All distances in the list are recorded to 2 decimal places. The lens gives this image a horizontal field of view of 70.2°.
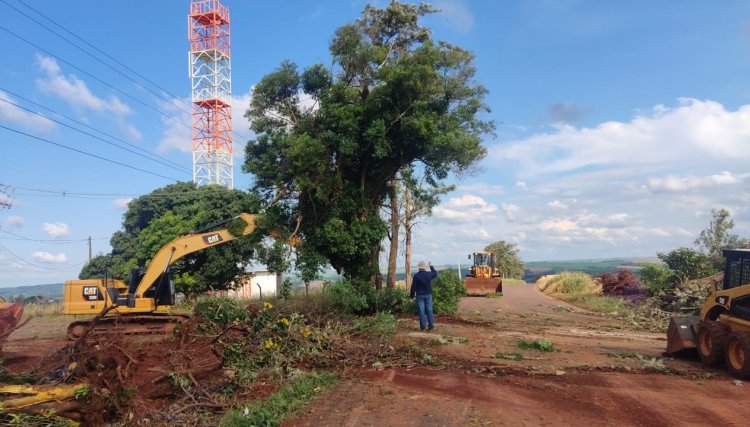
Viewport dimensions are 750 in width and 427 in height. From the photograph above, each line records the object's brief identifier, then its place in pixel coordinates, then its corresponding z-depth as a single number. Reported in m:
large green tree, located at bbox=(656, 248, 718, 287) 22.66
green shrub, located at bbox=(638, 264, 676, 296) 22.88
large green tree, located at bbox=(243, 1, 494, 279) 15.67
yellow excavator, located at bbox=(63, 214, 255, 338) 14.31
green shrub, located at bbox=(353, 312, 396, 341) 12.56
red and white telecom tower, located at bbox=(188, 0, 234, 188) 33.69
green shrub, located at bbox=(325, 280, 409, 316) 15.51
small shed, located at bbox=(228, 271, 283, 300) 29.59
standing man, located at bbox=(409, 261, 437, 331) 14.25
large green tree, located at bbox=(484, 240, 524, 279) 60.89
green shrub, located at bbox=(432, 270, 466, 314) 17.80
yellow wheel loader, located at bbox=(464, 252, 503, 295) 31.64
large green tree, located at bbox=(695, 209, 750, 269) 27.48
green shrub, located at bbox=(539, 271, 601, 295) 32.56
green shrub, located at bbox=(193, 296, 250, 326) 11.21
